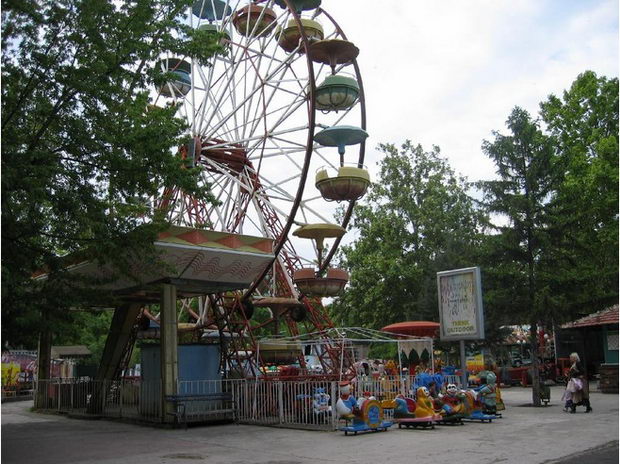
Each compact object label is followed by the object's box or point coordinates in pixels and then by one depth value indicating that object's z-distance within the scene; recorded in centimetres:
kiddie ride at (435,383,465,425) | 1547
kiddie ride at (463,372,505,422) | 1612
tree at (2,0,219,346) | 1097
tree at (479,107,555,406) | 2125
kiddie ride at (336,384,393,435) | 1416
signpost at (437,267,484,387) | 1711
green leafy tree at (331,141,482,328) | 3638
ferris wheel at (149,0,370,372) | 1883
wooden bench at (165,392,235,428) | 1620
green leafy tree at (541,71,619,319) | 2135
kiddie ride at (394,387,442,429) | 1490
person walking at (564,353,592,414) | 1784
